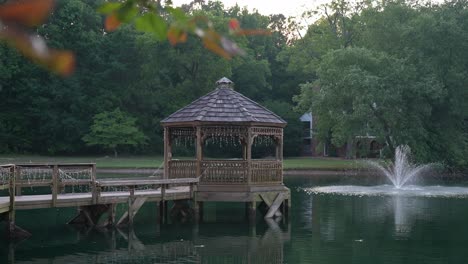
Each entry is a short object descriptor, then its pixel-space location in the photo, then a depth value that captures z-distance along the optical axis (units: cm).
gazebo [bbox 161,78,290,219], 4308
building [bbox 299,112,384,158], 9270
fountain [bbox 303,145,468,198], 5603
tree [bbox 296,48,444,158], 6816
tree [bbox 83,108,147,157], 8408
